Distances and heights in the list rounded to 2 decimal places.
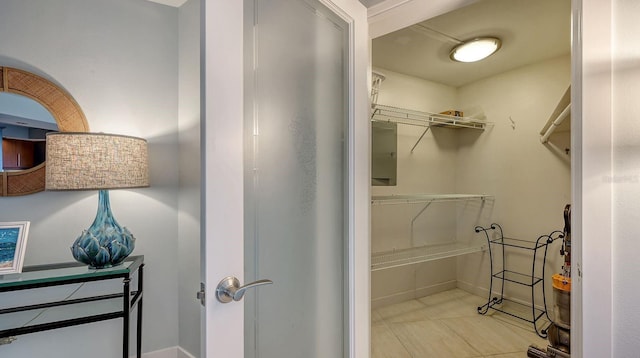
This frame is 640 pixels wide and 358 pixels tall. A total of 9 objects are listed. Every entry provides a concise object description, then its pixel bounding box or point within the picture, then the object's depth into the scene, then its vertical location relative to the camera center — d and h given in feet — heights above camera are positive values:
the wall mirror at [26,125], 5.04 +0.95
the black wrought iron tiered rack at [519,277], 8.18 -3.01
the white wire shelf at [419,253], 8.02 -2.28
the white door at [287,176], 2.56 +0.02
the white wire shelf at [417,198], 7.75 -0.58
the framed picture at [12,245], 4.35 -0.98
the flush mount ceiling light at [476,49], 7.20 +3.23
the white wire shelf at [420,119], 8.30 +1.79
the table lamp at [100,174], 4.46 +0.08
